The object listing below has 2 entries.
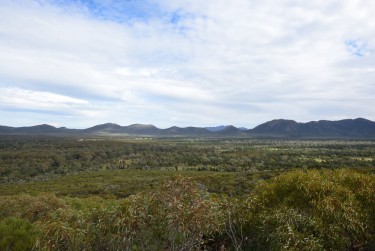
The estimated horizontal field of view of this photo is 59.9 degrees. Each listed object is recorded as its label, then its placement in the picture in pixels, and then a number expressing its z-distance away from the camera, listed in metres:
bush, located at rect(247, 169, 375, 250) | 7.93
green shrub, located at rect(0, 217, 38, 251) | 10.05
